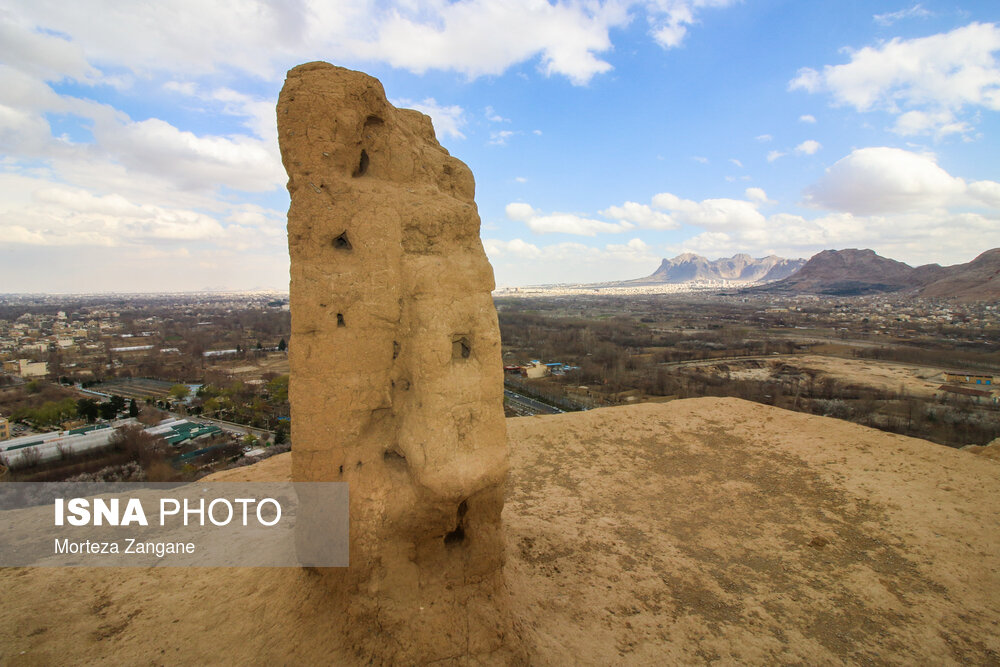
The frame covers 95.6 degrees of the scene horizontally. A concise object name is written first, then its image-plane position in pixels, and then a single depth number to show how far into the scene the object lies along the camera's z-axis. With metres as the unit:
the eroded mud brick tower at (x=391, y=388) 4.92
